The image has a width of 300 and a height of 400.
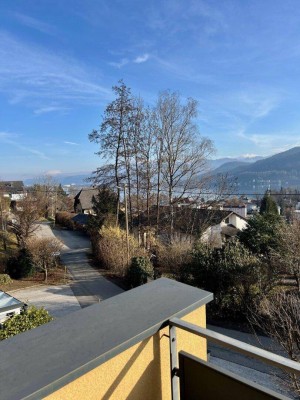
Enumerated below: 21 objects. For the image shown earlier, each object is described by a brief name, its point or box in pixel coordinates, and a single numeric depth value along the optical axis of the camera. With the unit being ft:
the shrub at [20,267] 58.54
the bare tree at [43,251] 58.34
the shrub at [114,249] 57.57
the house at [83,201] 145.07
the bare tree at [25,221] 67.87
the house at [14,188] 174.39
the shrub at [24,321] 21.43
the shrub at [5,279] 53.74
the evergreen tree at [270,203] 92.58
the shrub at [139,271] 47.91
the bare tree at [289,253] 35.96
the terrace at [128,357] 4.44
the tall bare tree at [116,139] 65.21
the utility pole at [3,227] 76.56
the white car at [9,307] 29.91
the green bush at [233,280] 35.04
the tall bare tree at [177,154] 66.08
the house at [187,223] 67.92
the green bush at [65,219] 117.51
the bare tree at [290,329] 18.24
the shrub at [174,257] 46.24
